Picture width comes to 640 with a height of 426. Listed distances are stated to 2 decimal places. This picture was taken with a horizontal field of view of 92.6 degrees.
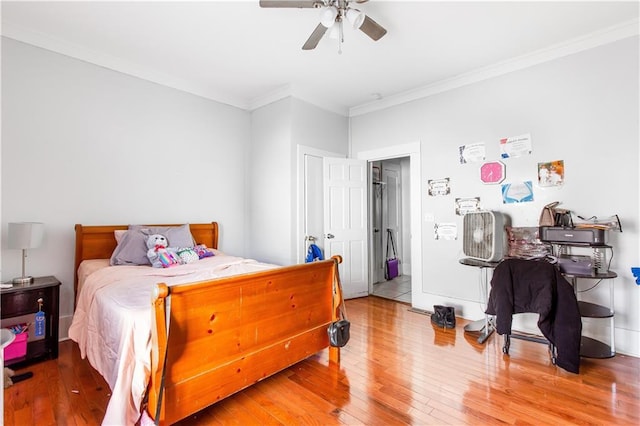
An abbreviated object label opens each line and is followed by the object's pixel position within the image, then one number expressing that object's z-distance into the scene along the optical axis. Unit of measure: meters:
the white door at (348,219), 4.29
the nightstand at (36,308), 2.41
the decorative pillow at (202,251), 3.30
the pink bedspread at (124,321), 1.49
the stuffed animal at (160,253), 2.89
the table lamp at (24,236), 2.53
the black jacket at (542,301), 2.27
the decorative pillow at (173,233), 3.26
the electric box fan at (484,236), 3.06
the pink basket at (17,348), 2.37
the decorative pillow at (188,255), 3.08
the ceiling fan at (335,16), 2.09
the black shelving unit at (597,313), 2.48
